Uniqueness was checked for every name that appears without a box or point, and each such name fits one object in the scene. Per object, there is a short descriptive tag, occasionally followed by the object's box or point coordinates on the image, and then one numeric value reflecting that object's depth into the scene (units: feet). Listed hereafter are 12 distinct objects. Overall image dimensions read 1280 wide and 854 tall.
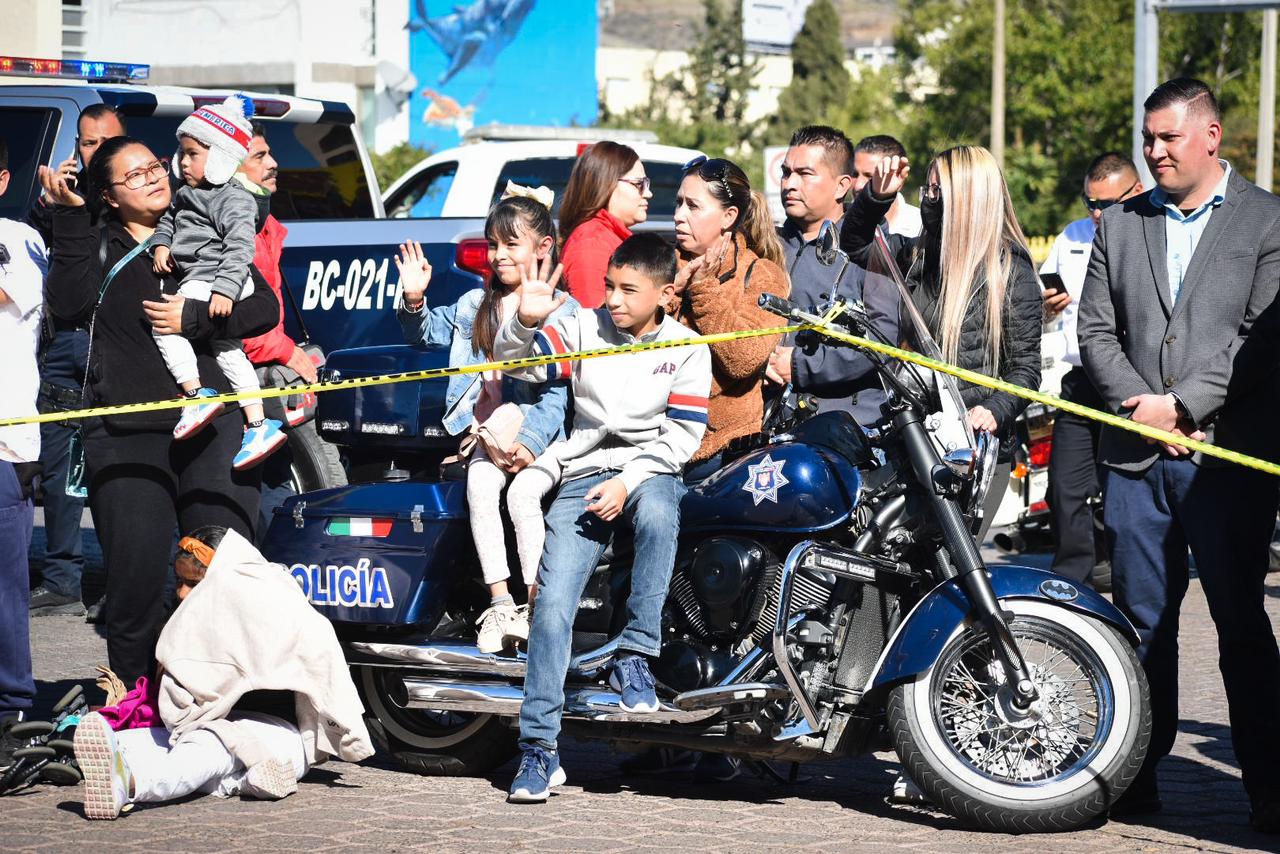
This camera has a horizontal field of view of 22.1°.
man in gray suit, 32.30
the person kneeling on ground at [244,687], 34.95
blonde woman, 35.31
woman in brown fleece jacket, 36.15
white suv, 74.01
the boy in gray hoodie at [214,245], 38.94
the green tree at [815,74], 473.30
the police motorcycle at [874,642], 31.68
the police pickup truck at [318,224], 48.99
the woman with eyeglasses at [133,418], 38.39
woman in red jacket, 42.59
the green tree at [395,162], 207.62
